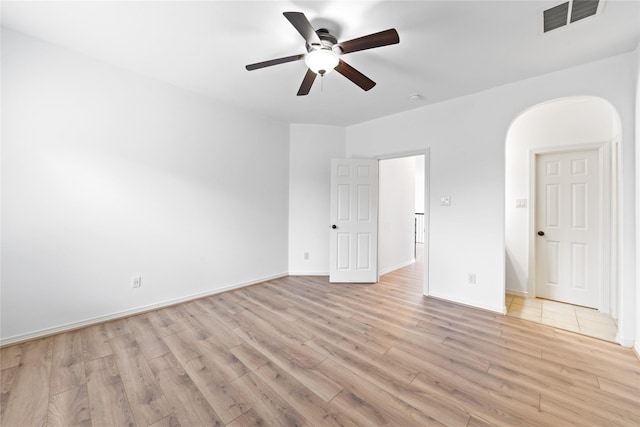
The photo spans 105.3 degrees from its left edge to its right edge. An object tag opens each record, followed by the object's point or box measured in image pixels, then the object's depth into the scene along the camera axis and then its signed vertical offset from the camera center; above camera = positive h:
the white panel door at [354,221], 4.06 -0.10
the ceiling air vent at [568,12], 1.71 +1.50
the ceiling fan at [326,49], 1.65 +1.23
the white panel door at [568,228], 3.01 -0.14
